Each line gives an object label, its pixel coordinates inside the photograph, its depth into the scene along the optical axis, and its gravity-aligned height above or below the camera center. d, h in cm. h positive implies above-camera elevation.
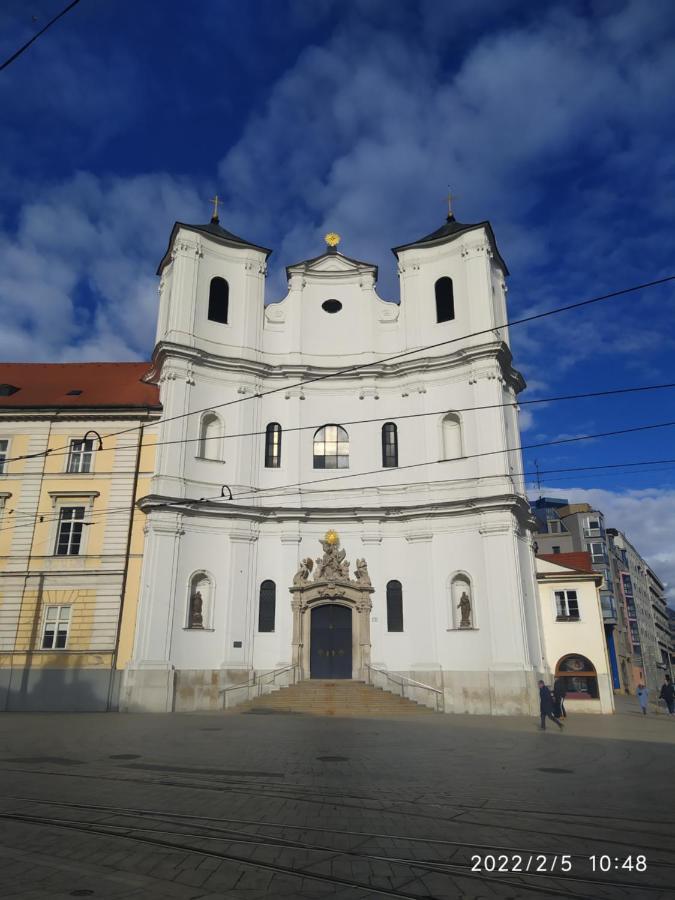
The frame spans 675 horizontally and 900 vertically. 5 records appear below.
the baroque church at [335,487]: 2827 +792
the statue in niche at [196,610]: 2869 +249
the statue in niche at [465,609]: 2898 +253
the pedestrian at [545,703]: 2181 -95
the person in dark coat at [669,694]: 3015 -97
